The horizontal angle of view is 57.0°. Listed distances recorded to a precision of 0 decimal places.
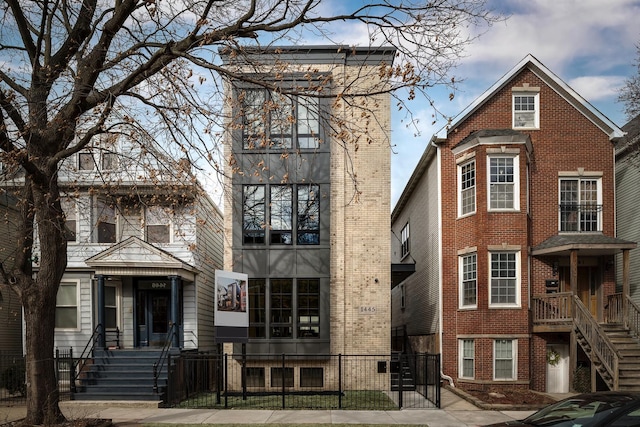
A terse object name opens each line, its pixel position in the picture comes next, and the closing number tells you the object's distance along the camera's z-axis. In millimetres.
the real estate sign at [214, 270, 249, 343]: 15453
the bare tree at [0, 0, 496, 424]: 9891
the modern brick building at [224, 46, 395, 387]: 18672
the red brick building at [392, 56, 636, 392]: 18719
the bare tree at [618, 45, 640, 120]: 18391
